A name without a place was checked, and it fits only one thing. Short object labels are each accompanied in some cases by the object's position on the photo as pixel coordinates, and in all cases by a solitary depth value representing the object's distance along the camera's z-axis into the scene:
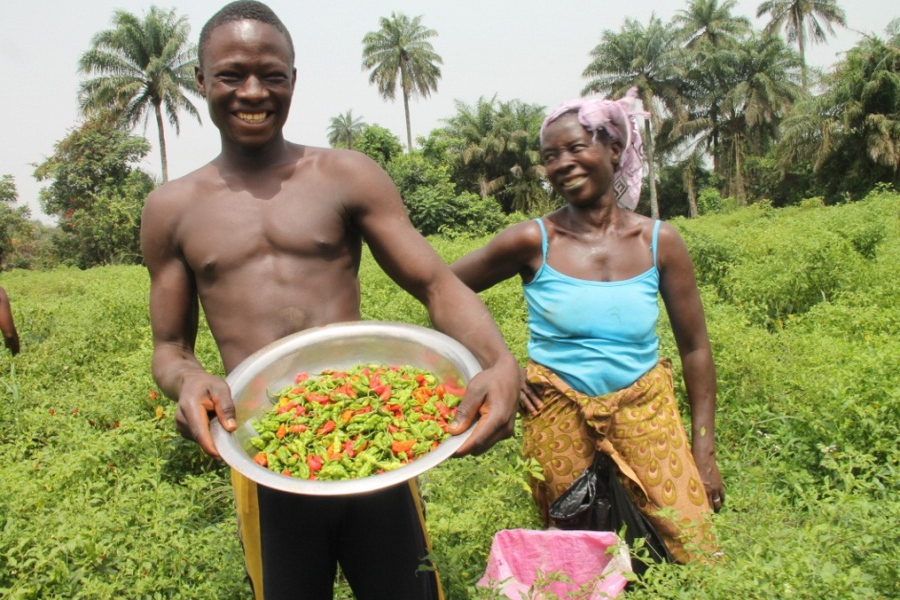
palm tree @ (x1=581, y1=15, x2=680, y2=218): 32.88
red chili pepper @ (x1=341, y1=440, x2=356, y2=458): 1.48
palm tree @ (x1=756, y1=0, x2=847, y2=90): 32.88
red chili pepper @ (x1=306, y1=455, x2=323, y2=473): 1.45
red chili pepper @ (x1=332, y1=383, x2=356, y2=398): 1.57
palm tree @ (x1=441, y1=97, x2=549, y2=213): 33.12
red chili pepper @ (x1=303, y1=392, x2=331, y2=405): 1.56
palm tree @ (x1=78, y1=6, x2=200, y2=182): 26.91
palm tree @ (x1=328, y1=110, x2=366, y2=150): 54.62
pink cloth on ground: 2.12
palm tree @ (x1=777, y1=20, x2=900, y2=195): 23.42
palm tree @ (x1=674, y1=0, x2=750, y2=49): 33.53
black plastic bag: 2.24
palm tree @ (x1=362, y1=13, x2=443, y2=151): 35.12
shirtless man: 1.62
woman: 2.22
